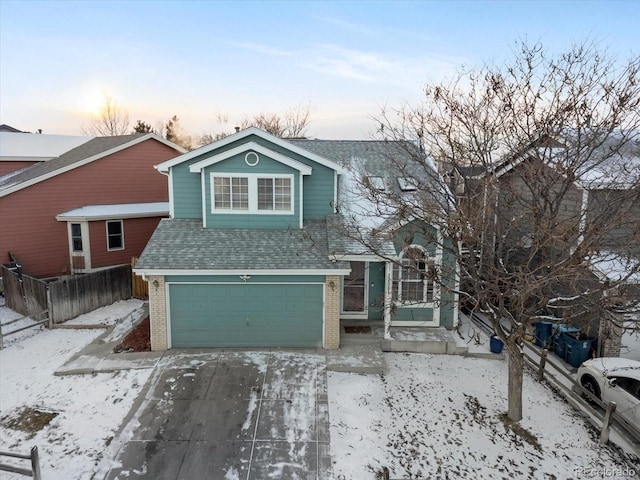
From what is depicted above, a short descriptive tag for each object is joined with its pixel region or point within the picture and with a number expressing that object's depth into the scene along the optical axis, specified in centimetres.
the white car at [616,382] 899
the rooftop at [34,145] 2258
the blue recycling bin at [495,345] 1206
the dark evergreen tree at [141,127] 4694
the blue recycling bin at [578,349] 1175
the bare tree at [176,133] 5497
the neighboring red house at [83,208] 1728
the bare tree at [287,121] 4066
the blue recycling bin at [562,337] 1214
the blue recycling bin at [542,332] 1302
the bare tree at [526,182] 777
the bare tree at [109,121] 4956
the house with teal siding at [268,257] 1166
